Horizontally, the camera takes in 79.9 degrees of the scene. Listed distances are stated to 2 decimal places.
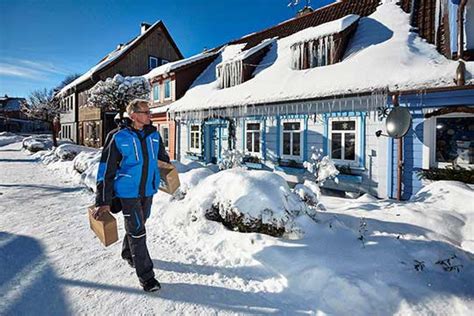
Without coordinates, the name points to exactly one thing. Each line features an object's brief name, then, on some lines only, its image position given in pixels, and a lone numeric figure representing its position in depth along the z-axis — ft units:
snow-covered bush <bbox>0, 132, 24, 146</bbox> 108.52
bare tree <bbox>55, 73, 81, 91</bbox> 186.78
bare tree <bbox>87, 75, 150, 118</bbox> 41.22
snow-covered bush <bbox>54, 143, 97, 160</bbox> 46.14
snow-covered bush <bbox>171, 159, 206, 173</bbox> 29.00
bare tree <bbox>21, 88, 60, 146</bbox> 77.05
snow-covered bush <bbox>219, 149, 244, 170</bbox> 27.58
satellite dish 21.08
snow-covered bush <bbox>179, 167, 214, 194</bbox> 18.90
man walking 9.10
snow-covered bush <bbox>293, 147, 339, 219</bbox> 15.31
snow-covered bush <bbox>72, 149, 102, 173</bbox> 32.76
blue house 21.35
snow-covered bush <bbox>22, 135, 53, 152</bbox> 70.59
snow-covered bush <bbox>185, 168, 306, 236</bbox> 12.34
